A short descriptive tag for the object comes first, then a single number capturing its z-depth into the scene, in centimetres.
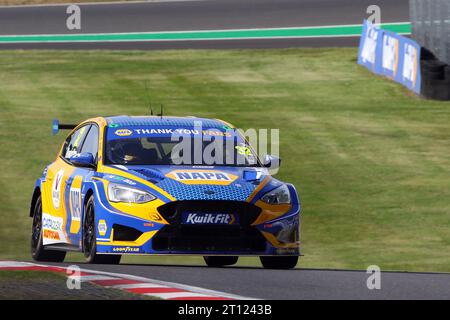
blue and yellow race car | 1250
